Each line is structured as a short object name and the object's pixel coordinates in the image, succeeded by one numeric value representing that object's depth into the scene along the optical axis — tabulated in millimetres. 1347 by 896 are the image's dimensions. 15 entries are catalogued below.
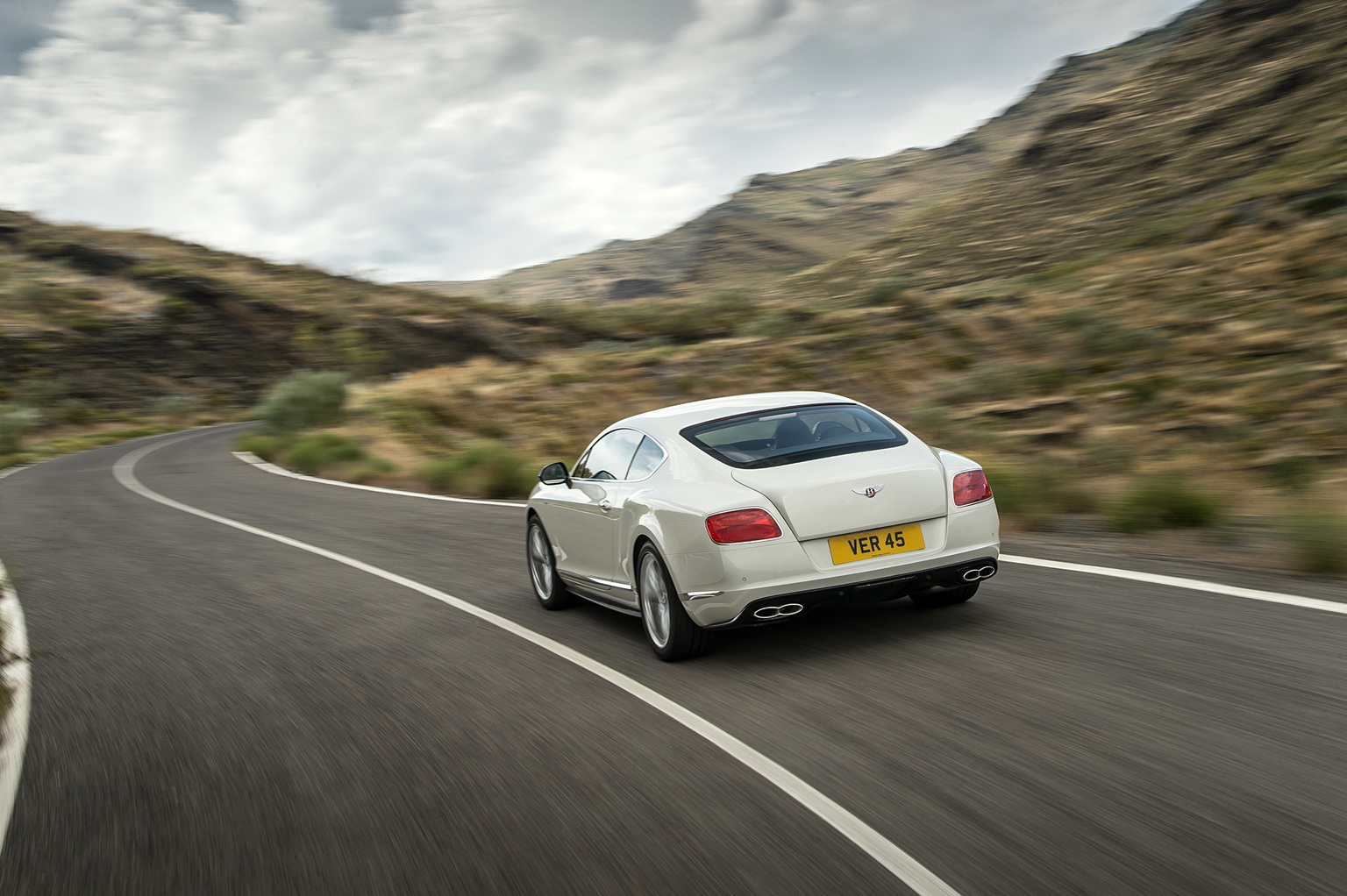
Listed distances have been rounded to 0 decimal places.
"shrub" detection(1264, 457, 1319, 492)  10289
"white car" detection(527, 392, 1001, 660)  5336
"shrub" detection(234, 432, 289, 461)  27969
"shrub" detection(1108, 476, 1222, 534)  8391
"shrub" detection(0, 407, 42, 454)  39562
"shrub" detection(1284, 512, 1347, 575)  6324
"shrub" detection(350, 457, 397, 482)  20375
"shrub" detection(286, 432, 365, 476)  22969
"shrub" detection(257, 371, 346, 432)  33094
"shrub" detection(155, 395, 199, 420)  56031
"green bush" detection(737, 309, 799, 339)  34500
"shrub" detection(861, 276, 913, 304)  38259
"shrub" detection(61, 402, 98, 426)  52094
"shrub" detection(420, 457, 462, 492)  17359
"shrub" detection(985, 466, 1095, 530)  9461
